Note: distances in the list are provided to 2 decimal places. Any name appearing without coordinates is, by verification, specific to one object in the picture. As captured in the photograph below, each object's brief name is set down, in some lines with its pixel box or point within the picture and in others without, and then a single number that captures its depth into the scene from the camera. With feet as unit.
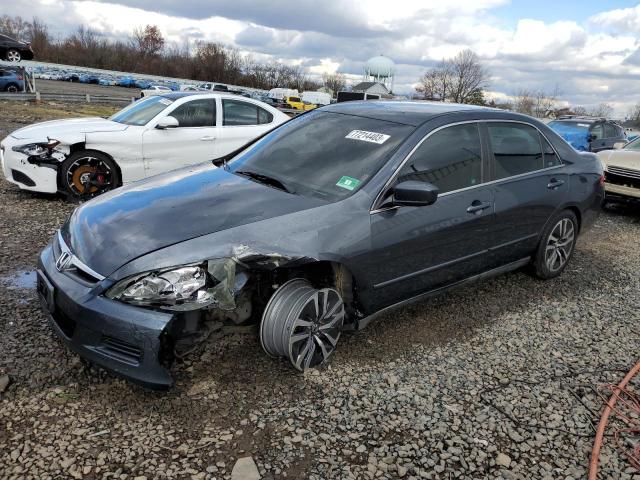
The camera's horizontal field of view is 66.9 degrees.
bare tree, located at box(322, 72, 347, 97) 274.03
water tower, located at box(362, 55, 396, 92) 258.78
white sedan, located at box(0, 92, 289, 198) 19.66
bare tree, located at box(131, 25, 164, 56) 273.03
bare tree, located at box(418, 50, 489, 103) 185.68
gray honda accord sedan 8.23
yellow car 151.09
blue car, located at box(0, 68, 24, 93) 89.82
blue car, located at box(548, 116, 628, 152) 44.65
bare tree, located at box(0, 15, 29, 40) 256.73
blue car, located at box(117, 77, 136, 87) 179.71
